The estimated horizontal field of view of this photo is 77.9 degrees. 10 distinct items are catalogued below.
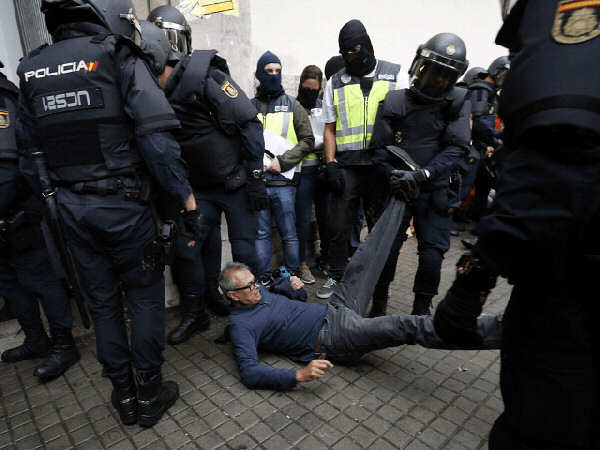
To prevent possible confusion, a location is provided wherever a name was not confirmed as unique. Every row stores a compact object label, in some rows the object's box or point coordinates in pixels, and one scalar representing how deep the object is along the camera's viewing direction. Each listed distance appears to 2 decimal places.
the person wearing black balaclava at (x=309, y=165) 3.97
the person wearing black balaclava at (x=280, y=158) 3.61
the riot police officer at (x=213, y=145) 2.61
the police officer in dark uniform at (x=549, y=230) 0.86
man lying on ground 2.21
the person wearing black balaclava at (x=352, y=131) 3.17
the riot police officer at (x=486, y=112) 5.07
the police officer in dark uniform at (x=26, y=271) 2.39
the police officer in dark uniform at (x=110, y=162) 1.79
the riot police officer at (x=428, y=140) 2.60
